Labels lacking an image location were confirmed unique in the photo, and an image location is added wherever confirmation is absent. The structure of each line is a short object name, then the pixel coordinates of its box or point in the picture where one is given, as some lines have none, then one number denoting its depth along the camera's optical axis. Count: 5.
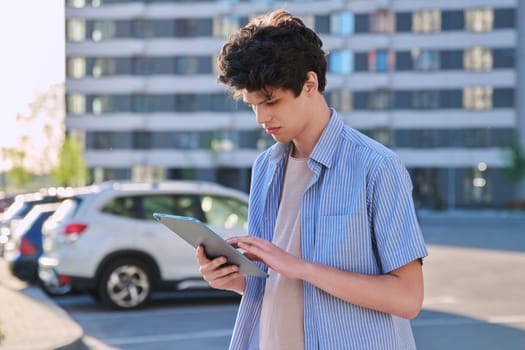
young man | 2.34
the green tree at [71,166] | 68.49
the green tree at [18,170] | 68.69
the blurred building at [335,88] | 66.06
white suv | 12.04
